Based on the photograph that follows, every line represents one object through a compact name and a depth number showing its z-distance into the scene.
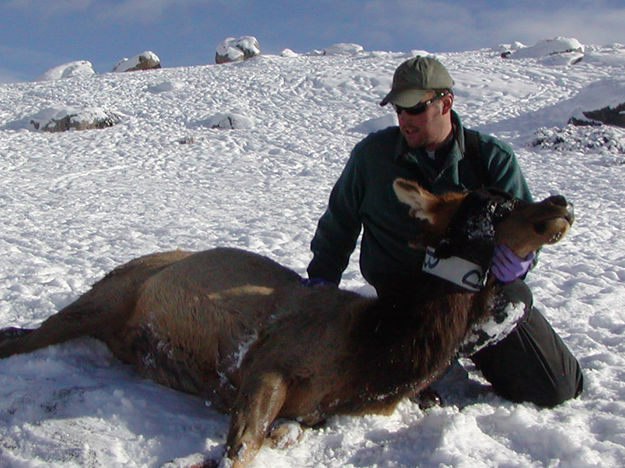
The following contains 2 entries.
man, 3.73
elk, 3.03
